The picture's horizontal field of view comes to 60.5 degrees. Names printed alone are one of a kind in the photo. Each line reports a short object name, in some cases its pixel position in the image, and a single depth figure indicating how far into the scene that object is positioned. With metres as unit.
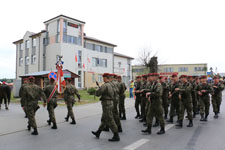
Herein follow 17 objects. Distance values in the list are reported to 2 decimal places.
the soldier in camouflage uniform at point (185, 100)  7.26
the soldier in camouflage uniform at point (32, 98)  6.31
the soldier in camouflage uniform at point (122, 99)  7.85
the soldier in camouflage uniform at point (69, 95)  7.83
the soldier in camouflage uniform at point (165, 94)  9.17
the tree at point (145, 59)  41.57
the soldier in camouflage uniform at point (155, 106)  6.16
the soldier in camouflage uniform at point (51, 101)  7.16
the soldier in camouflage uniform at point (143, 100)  8.41
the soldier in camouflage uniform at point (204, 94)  8.59
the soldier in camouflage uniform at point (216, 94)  9.44
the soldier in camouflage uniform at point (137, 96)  9.23
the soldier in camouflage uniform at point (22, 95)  6.45
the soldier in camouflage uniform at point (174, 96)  8.03
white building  32.55
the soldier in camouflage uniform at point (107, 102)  5.38
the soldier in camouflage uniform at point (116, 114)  6.35
